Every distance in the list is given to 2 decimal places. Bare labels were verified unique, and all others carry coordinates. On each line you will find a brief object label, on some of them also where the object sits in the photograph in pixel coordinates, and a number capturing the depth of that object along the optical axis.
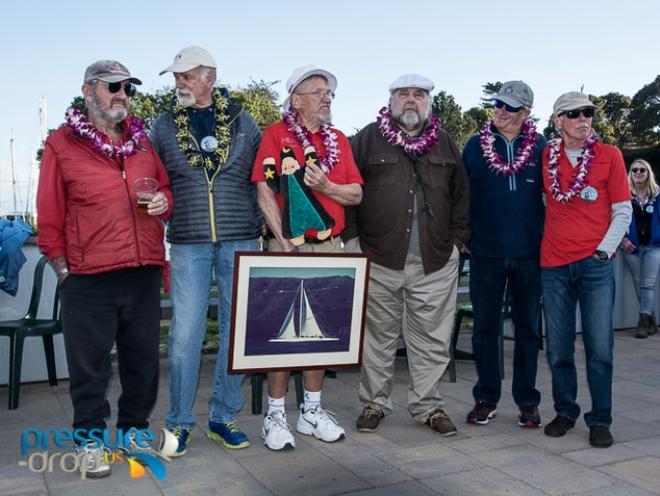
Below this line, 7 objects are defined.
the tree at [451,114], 59.03
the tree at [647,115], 58.16
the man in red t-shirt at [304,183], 4.10
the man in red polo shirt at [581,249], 4.35
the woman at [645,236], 8.86
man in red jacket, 3.72
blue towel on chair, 5.59
